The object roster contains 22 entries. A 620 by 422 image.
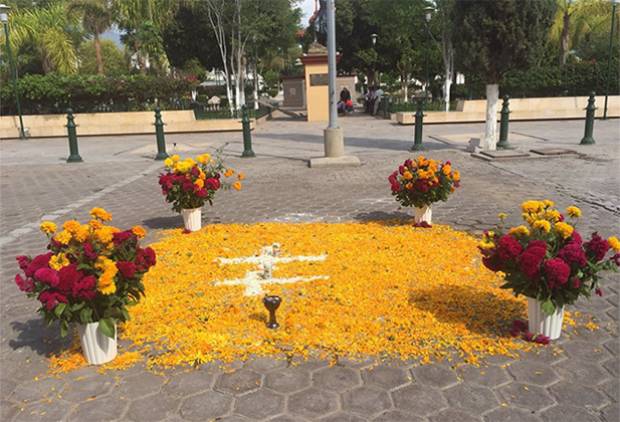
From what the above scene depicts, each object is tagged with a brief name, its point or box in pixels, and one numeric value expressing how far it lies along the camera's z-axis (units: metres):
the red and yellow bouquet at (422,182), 6.34
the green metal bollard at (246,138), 13.95
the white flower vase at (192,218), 6.77
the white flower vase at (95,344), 3.57
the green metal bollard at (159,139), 14.09
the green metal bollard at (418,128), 14.12
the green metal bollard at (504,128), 13.54
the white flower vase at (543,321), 3.73
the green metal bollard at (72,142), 13.73
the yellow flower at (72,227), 3.57
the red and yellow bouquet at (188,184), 6.51
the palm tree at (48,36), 25.94
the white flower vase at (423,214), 6.69
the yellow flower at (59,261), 3.45
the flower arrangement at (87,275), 3.34
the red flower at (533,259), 3.44
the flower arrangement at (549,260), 3.47
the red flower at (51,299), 3.32
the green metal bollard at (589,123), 13.80
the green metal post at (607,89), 18.63
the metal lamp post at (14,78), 19.27
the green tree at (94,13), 26.83
